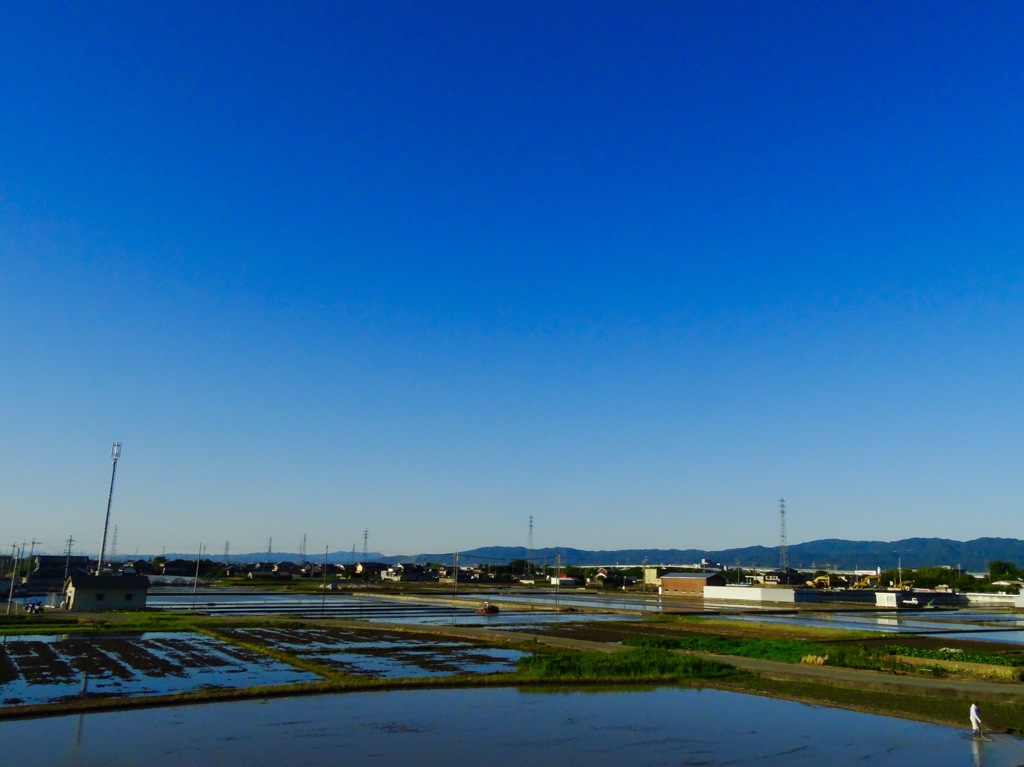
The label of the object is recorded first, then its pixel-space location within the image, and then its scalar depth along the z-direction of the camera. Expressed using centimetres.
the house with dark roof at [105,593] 6072
